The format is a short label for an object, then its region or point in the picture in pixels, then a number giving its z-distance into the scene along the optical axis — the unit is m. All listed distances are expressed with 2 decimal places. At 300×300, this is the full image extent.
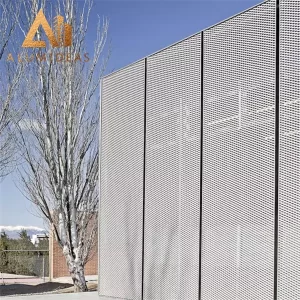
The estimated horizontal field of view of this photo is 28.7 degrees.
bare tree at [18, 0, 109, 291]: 12.59
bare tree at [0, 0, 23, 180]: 13.03
